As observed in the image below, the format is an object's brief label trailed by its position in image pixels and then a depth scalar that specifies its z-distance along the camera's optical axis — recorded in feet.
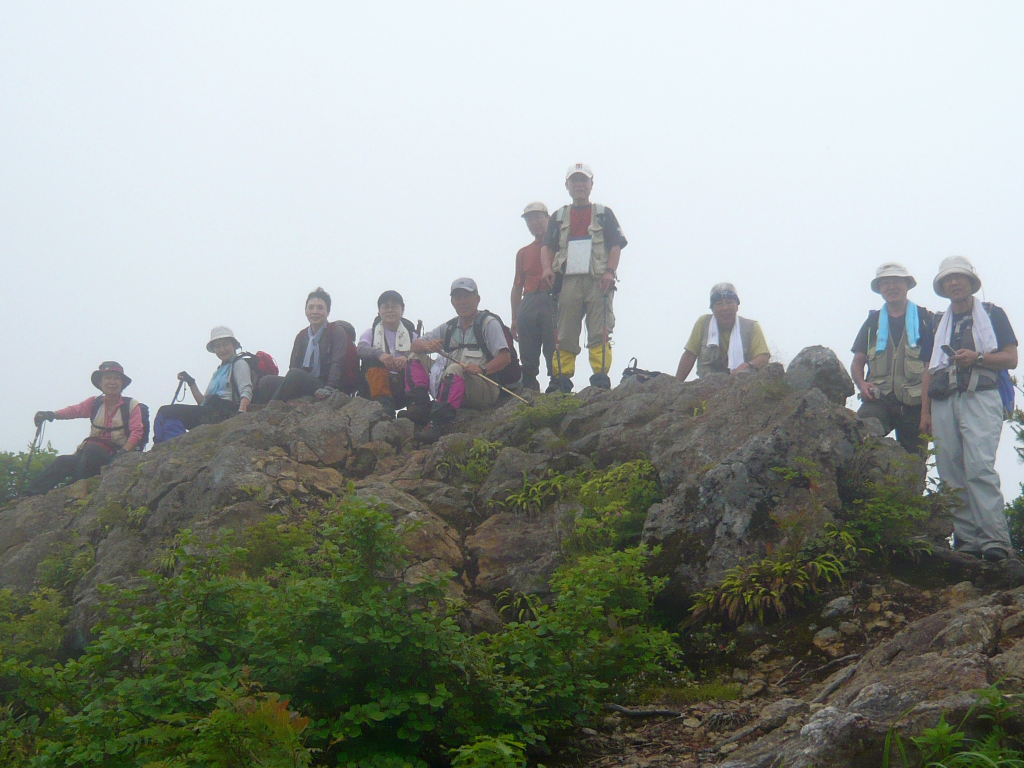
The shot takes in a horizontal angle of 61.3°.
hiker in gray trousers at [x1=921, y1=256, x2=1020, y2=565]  25.30
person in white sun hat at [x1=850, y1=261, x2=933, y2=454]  30.40
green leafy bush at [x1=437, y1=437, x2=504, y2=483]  33.32
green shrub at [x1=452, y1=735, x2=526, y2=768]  12.57
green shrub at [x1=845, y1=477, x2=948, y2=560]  24.17
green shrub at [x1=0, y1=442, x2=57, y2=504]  47.29
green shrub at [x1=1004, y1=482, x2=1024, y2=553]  29.58
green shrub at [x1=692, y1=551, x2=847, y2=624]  22.65
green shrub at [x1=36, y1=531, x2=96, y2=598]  32.53
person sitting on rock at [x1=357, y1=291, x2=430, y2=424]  40.32
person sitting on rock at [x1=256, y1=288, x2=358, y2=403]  42.34
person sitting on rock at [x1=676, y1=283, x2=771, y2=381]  35.27
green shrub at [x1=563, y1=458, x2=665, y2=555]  26.13
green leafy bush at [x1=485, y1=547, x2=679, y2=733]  17.39
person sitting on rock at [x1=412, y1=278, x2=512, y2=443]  38.22
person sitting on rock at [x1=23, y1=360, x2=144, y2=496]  43.09
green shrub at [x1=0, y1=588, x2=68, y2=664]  25.35
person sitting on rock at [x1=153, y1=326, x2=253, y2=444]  43.34
